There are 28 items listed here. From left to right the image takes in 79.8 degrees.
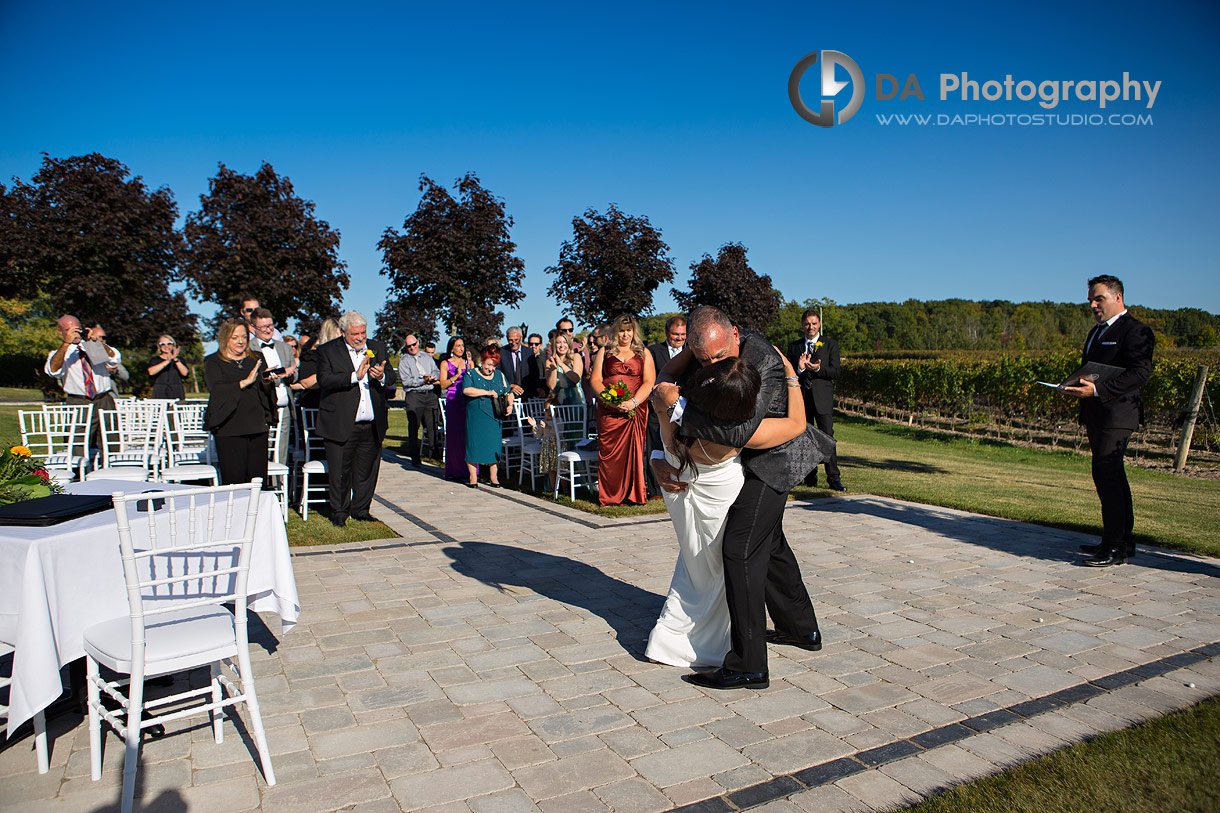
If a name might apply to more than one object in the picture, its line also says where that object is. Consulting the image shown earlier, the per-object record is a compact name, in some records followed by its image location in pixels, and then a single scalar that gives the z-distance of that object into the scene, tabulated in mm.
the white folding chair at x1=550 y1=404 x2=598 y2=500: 8930
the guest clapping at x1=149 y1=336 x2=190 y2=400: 10016
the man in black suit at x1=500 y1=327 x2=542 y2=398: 11969
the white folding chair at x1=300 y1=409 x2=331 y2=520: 7723
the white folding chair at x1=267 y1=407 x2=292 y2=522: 7217
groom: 3615
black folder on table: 3129
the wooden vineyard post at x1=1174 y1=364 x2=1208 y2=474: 11336
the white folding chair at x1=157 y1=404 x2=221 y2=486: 7039
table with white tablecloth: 2725
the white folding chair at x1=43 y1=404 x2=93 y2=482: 7289
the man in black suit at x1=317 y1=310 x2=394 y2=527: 7105
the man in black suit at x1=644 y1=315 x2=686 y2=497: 8203
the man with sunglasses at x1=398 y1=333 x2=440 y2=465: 12430
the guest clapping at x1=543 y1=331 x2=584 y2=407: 10984
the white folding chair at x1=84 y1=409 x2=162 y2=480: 6936
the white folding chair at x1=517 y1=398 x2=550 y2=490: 9961
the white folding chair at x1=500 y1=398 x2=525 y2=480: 10516
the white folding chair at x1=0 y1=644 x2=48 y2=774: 2906
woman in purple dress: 10352
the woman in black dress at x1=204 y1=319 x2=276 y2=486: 6203
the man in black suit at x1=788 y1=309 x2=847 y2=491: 9008
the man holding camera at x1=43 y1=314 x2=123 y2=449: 8641
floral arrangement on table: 3738
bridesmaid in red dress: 8234
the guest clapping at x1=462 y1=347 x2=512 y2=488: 9844
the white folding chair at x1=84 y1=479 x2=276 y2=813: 2730
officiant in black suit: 5699
